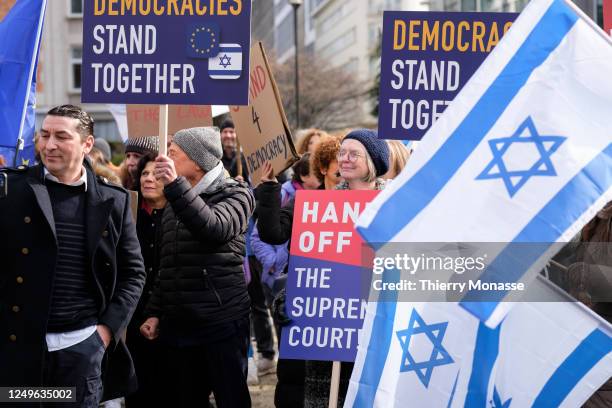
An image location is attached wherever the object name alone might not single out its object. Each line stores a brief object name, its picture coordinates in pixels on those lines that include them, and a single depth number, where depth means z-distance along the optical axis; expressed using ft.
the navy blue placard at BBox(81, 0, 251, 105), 16.35
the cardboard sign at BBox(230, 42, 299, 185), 17.53
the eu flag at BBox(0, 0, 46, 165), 16.15
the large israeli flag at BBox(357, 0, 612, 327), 10.62
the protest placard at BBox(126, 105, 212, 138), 21.61
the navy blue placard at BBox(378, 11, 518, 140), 16.97
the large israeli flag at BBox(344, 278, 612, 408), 11.40
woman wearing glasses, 16.75
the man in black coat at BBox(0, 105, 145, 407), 13.30
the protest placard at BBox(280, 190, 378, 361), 15.96
